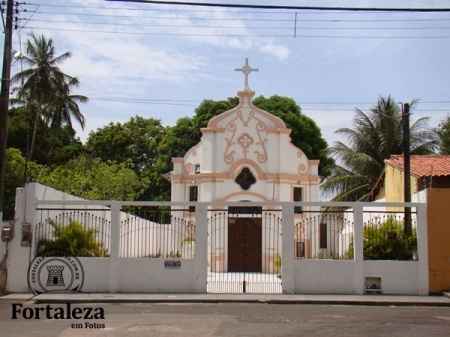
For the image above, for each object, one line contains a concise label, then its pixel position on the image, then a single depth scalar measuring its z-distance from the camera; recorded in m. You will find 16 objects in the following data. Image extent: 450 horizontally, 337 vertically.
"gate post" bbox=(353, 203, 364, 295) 18.91
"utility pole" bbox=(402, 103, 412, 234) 20.39
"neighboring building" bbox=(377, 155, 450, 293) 19.08
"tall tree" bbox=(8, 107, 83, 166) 45.88
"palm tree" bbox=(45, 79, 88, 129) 46.19
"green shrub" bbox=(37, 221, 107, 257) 18.89
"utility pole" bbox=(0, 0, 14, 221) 17.48
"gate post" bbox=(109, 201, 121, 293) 18.70
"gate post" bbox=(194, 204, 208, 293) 18.84
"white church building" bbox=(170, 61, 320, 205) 31.11
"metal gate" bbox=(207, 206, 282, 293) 27.34
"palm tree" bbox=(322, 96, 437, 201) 34.00
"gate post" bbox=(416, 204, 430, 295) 18.94
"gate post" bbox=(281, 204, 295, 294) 18.89
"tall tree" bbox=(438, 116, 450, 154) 37.01
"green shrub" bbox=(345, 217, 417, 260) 19.27
